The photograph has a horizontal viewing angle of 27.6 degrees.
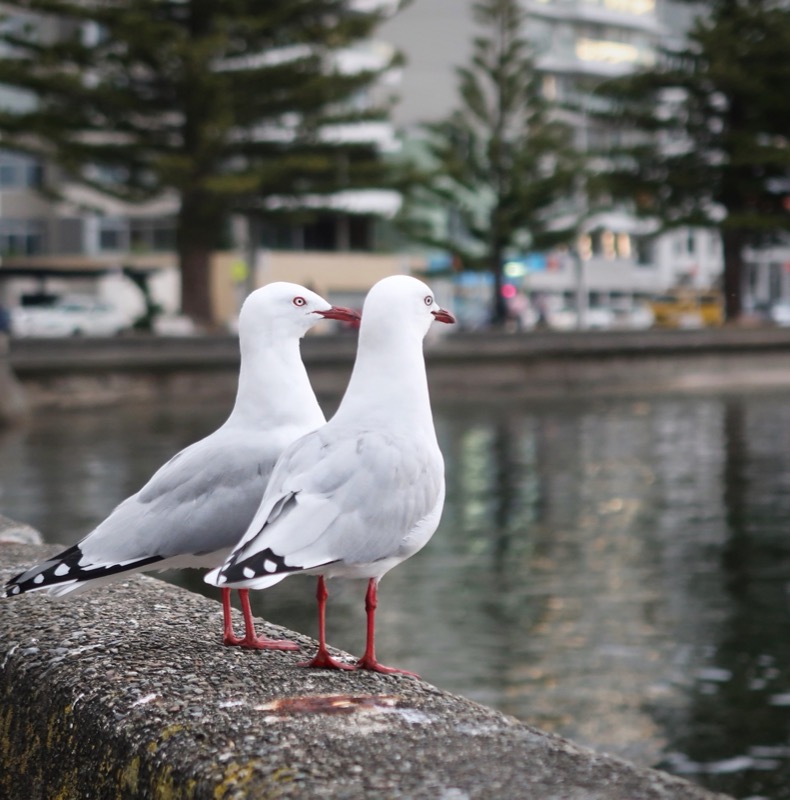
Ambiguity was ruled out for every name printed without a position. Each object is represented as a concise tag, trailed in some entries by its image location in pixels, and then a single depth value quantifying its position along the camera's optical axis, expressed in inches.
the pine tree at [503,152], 1877.5
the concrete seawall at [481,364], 1072.8
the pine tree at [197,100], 1328.7
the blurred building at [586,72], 2689.5
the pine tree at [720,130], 1660.9
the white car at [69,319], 1683.2
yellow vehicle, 2299.5
